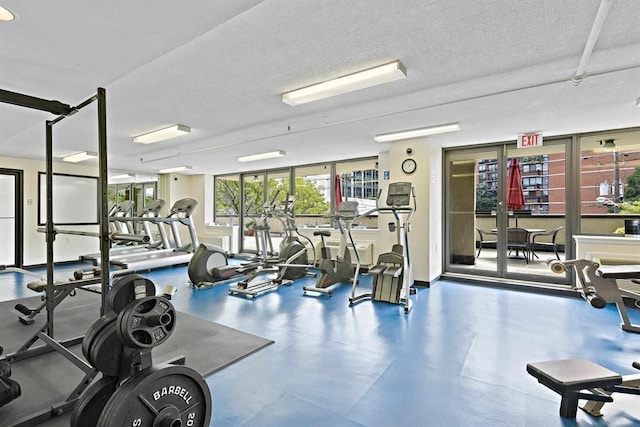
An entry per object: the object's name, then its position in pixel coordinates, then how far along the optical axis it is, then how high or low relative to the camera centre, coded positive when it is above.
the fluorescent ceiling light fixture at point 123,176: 8.85 +0.96
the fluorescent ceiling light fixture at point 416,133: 4.47 +1.14
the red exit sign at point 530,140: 4.72 +1.04
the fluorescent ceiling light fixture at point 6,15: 1.90 +1.18
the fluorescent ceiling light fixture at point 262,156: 6.39 +1.12
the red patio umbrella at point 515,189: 5.45 +0.35
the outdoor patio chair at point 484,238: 6.44 -0.60
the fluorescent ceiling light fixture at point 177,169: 8.25 +1.08
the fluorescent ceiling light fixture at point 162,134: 4.58 +1.14
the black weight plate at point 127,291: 1.77 -0.46
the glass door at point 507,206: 5.32 +0.07
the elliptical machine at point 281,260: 5.26 -0.91
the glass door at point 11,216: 6.86 -0.15
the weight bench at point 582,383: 1.93 -1.06
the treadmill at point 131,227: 6.56 -0.44
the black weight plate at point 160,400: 1.47 -0.94
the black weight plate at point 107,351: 1.63 -0.73
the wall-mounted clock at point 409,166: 5.33 +0.74
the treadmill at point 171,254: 5.97 -0.99
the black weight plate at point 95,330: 1.63 -0.63
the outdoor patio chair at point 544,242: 5.53 -0.61
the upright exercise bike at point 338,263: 5.01 -0.89
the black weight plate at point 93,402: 1.59 -0.98
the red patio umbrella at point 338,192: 7.33 +0.40
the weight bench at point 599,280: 2.82 -0.66
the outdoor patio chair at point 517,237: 5.72 -0.50
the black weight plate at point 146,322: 1.53 -0.56
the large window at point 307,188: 7.11 +0.55
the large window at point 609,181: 4.67 +0.43
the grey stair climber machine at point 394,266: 4.41 -0.81
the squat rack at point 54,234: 2.09 -0.19
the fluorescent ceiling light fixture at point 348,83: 2.63 +1.14
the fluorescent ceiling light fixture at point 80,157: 6.44 +1.12
